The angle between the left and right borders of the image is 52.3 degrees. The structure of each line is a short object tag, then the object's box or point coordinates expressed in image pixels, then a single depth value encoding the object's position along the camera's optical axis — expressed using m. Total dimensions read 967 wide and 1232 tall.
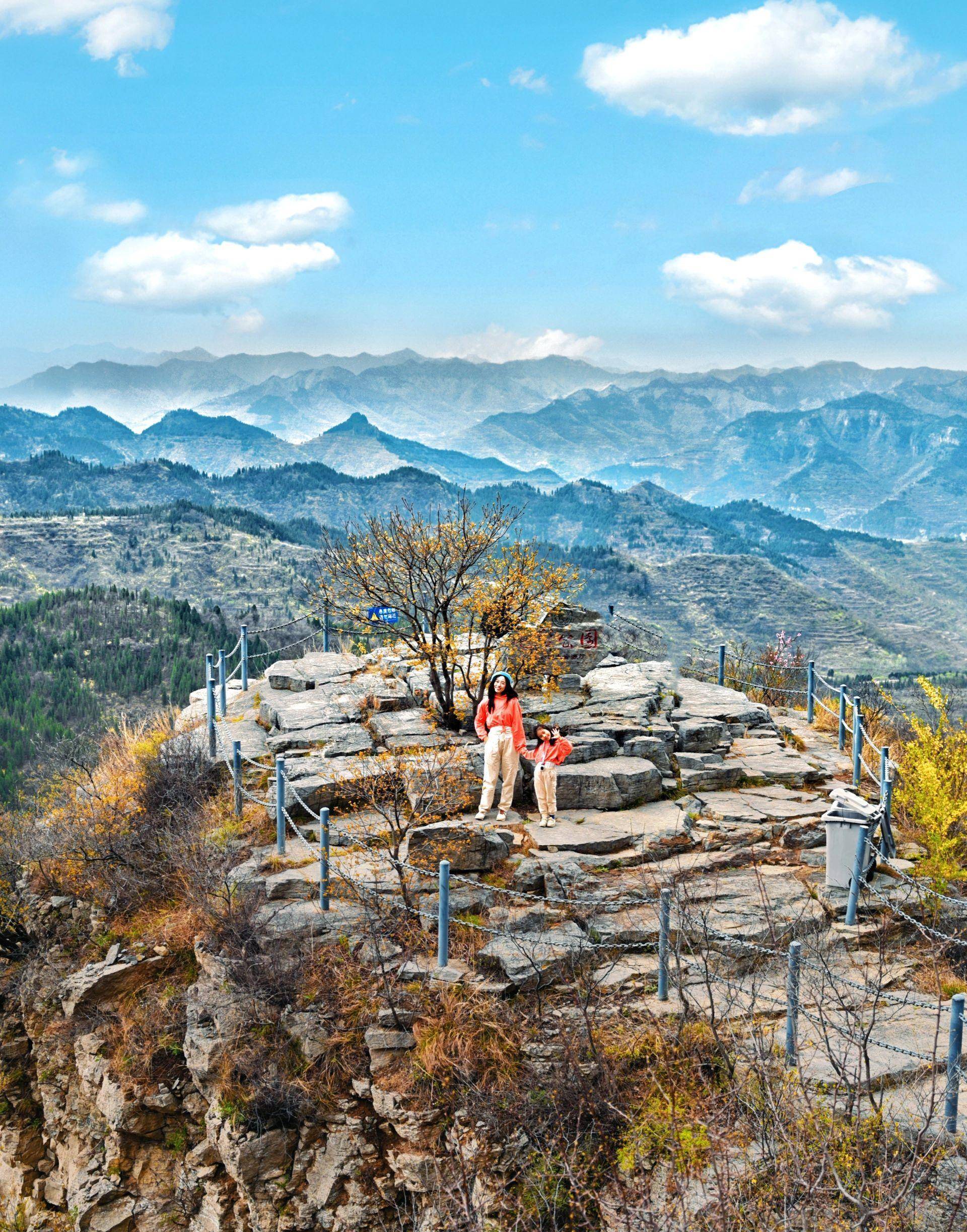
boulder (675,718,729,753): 14.90
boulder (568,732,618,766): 13.72
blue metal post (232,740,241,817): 13.90
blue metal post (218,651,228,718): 17.14
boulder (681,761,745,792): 13.68
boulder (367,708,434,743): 14.87
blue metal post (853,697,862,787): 13.34
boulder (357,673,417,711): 16.22
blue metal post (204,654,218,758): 15.61
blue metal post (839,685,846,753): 15.00
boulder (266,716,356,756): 14.73
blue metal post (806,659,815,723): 17.66
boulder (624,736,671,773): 14.00
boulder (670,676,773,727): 16.03
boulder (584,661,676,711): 16.02
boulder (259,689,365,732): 15.62
